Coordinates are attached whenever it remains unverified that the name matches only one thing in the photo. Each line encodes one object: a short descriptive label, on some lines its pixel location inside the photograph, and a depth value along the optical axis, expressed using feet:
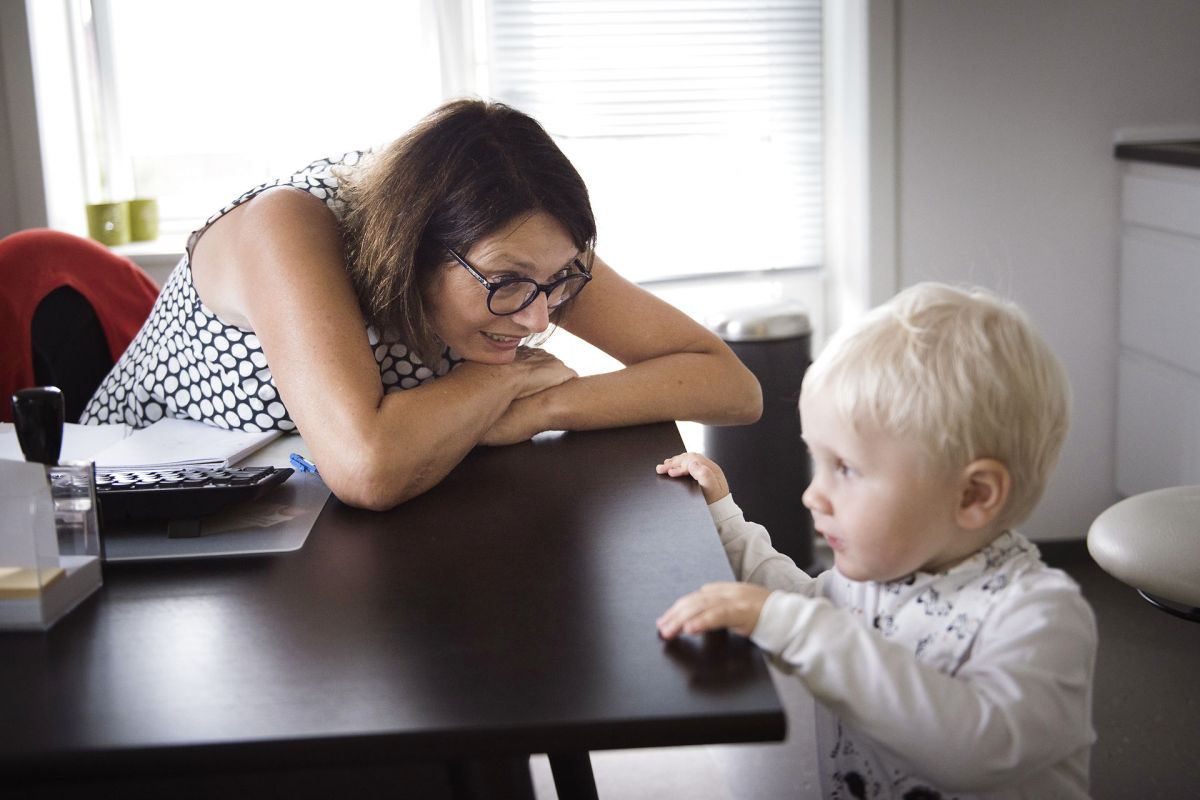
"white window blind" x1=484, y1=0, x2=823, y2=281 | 10.96
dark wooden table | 2.69
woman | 4.70
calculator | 4.03
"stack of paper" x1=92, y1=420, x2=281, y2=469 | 4.78
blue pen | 4.83
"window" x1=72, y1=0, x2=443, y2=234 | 10.84
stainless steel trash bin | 10.43
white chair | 5.00
